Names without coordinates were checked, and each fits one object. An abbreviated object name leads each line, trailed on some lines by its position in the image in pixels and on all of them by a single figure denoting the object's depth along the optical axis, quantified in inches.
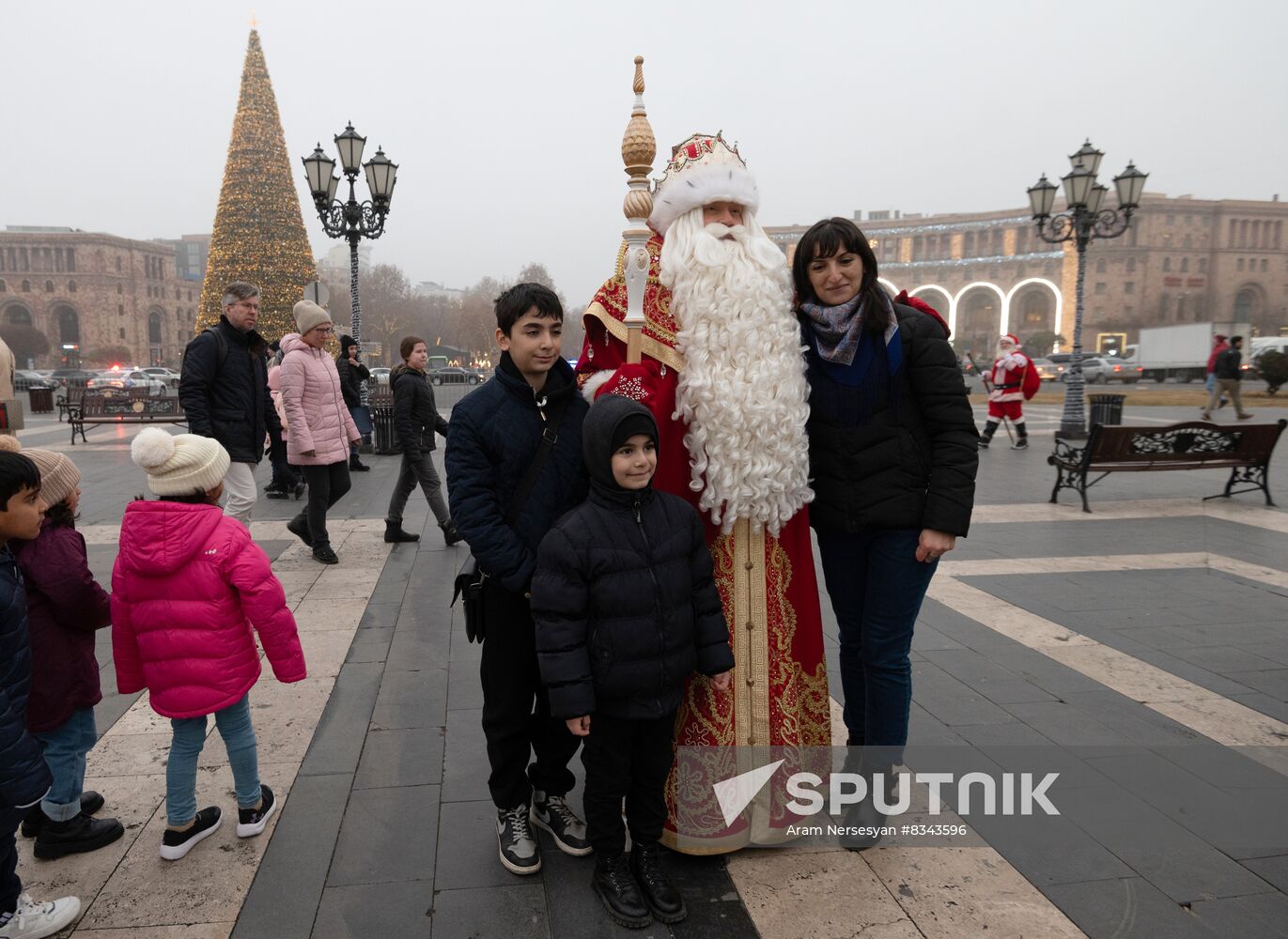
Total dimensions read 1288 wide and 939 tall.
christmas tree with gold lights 924.0
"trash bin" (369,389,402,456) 507.2
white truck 1315.2
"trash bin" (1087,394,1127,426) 517.3
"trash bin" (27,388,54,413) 848.9
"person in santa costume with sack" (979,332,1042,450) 480.1
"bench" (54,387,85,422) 573.8
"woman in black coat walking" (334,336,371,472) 390.0
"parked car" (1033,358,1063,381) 1440.7
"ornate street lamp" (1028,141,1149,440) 538.3
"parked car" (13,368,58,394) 1300.4
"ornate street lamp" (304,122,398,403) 486.0
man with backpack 201.5
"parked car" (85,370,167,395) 1242.0
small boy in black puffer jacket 84.0
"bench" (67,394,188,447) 571.8
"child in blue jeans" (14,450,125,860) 94.3
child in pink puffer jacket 94.7
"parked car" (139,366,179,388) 1460.0
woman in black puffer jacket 95.0
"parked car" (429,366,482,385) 1411.5
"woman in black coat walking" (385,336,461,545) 255.6
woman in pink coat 229.3
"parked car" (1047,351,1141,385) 1367.6
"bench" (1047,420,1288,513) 302.0
